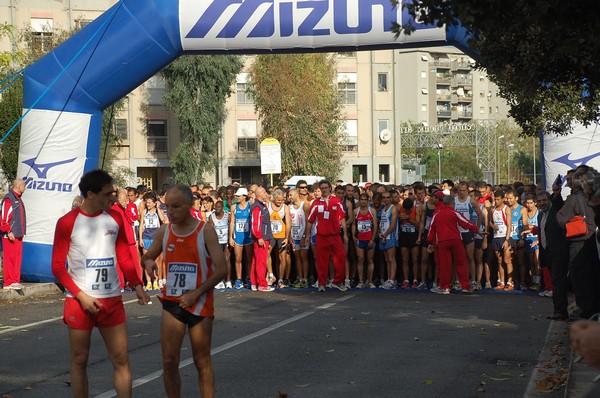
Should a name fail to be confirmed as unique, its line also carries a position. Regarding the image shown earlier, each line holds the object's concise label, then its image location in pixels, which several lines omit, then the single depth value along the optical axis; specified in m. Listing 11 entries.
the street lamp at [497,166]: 108.79
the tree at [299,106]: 54.59
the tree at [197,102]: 55.25
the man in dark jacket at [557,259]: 13.56
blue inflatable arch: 17.39
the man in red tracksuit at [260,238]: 19.53
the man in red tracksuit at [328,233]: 19.13
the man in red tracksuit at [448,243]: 18.53
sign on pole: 31.42
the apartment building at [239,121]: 57.53
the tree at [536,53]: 6.58
